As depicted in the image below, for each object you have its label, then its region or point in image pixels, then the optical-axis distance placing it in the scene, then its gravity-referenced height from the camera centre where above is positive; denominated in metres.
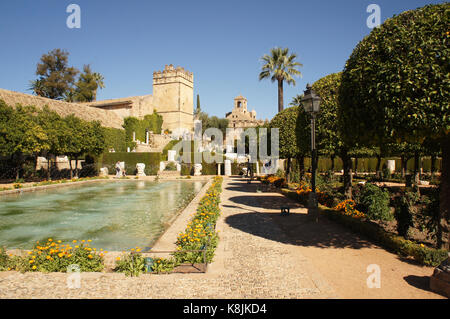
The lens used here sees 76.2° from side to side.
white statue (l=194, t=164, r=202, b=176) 29.97 -1.08
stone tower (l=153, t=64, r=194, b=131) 56.47 +12.65
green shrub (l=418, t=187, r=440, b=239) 5.75 -1.17
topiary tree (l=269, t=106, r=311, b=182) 17.38 +1.59
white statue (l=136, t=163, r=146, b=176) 29.50 -0.90
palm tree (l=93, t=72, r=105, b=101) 65.94 +18.79
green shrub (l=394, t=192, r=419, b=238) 6.07 -1.26
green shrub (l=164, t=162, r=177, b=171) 31.68 -0.89
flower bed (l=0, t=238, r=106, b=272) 4.80 -1.72
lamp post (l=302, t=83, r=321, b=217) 8.40 +1.36
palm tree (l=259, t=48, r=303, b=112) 28.20 +9.09
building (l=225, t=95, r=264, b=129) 82.81 +12.29
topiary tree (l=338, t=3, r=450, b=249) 4.45 +1.18
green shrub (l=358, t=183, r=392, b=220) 7.83 -1.31
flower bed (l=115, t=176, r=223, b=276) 4.73 -1.70
